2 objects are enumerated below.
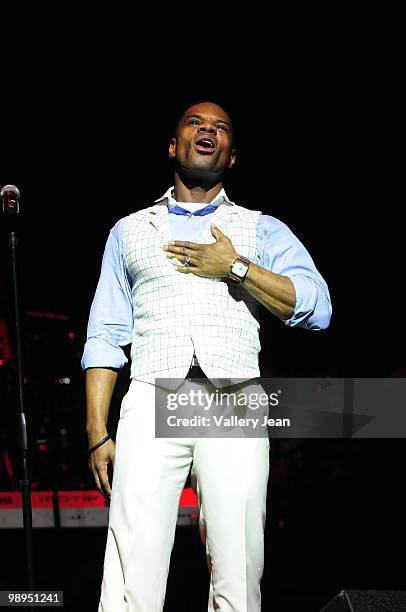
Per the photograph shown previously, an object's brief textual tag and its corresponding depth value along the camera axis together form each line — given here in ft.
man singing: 13.42
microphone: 15.17
